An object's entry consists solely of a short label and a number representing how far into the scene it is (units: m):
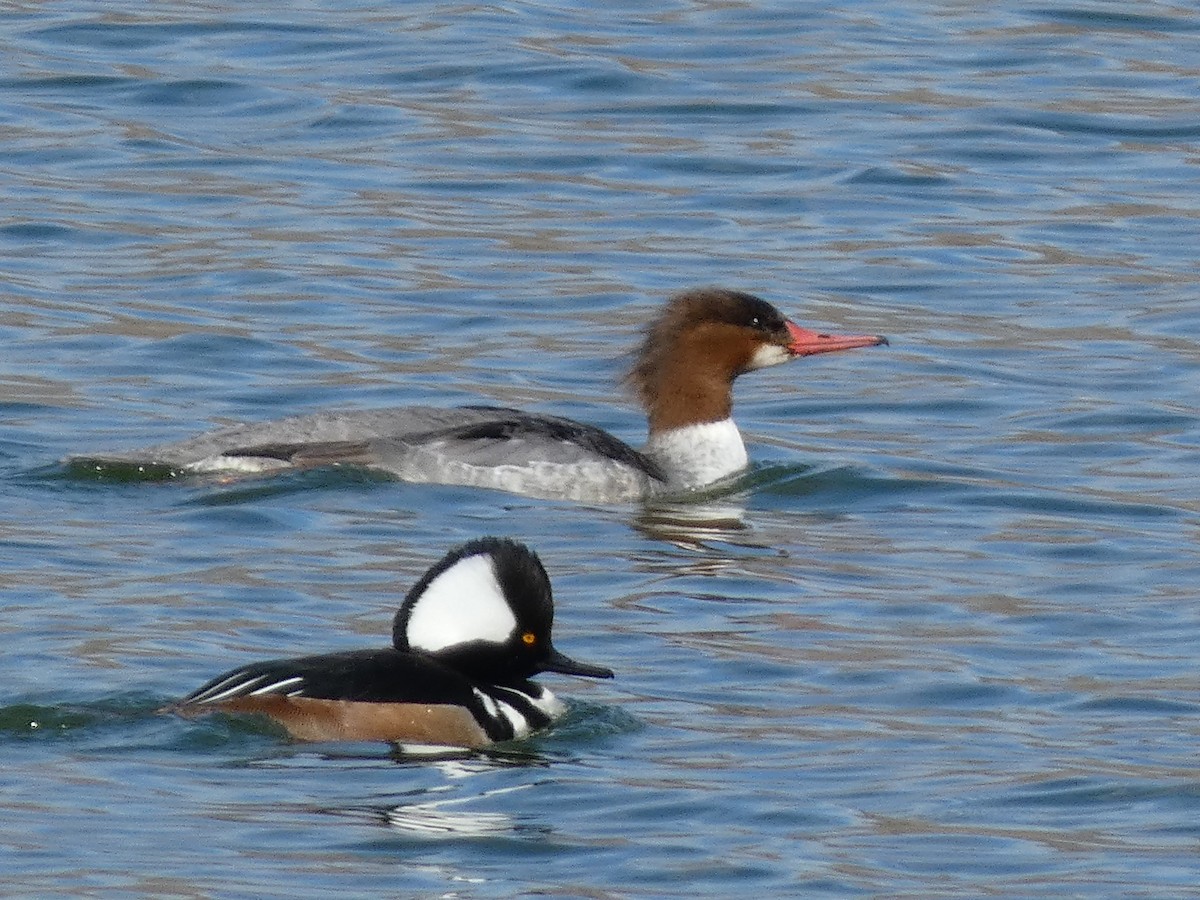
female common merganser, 24.34
